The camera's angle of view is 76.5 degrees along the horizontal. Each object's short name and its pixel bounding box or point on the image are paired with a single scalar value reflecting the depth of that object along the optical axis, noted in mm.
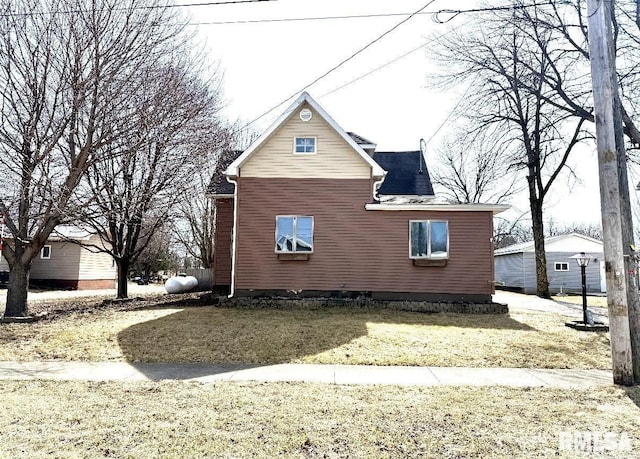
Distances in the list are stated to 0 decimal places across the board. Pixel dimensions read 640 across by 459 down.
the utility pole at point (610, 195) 5668
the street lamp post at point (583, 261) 11305
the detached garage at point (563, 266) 26766
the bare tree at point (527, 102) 15758
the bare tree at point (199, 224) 20484
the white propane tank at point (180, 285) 20228
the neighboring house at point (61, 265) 23844
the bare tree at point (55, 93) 9742
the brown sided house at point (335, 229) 13078
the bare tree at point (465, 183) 31959
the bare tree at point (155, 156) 11156
